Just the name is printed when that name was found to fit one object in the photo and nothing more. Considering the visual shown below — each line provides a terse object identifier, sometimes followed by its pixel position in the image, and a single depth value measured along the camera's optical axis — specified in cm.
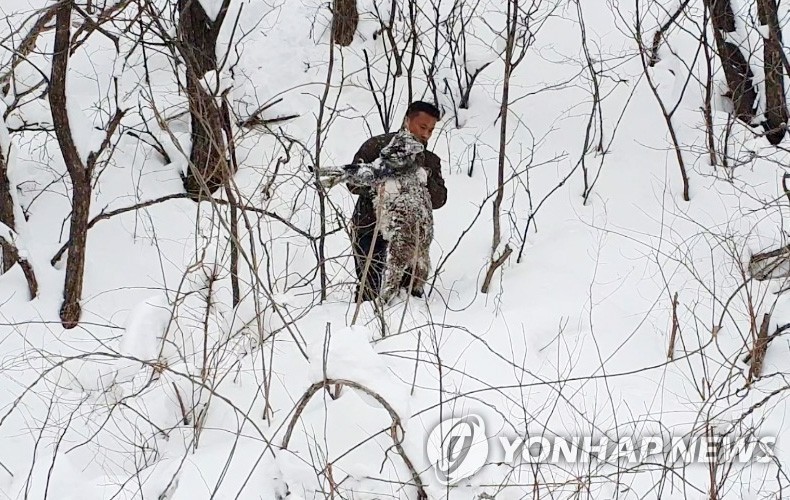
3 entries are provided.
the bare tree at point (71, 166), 918
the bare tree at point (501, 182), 928
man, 874
